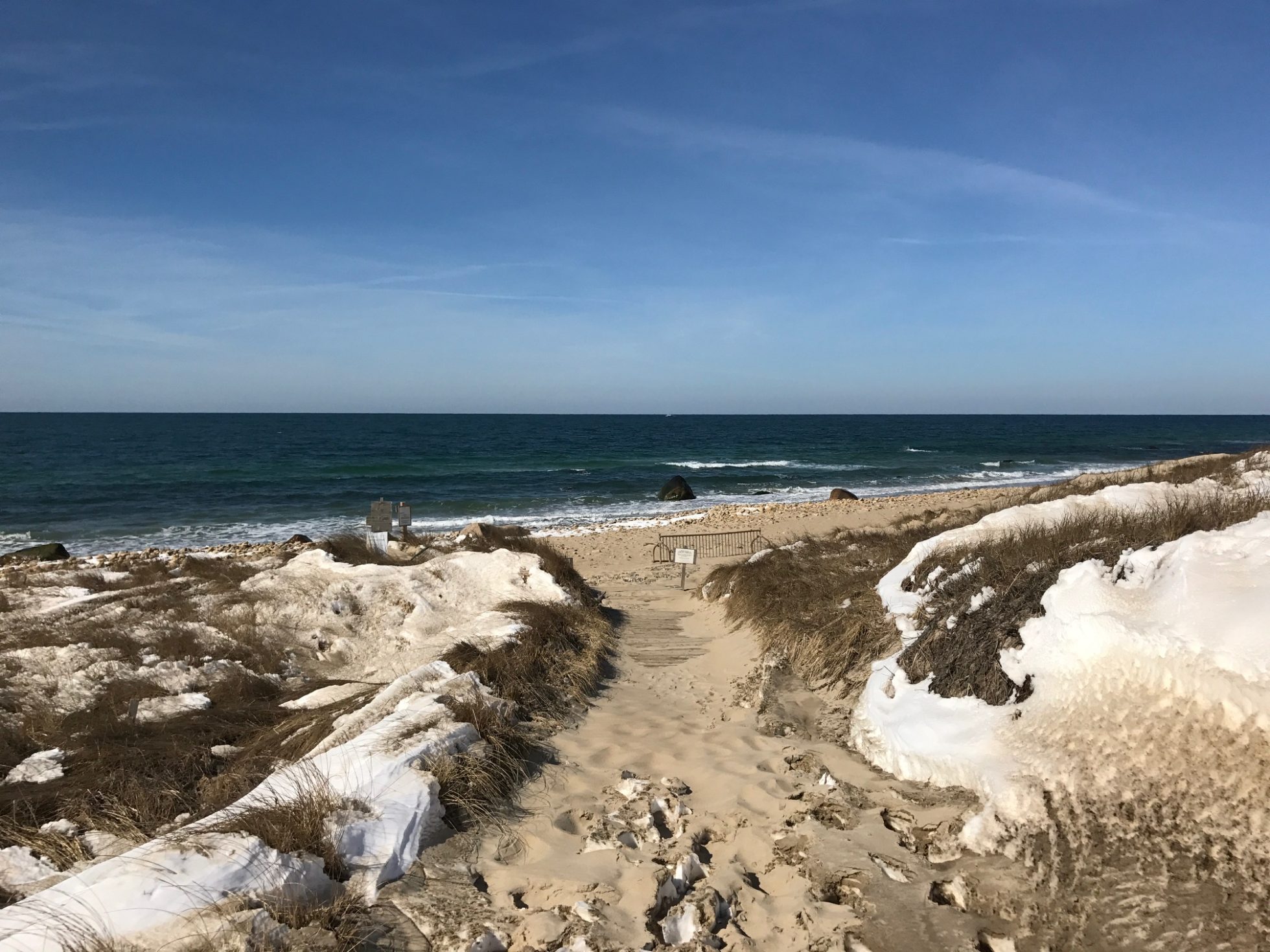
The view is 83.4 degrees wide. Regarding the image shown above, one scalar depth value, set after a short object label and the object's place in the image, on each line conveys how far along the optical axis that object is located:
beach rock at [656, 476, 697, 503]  36.78
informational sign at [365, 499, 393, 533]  13.70
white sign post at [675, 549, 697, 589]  13.95
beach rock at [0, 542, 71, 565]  21.34
